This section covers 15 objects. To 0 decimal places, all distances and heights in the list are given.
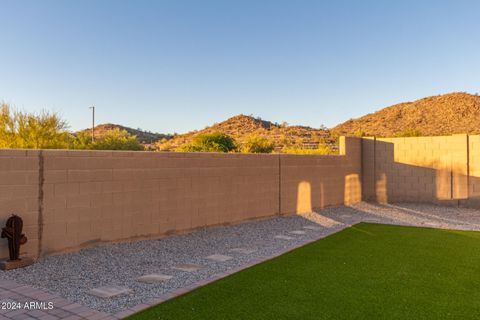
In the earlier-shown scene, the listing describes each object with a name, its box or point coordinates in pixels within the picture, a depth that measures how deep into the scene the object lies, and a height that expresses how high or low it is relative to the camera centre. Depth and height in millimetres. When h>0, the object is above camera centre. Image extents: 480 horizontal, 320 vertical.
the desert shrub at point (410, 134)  31694 +2149
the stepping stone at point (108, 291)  4383 -1617
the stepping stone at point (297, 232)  8828 -1762
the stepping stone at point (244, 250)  6770 -1715
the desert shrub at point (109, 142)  21172 +987
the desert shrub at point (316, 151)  24228 +436
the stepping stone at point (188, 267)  5621 -1682
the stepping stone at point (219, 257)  6250 -1702
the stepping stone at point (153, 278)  5023 -1651
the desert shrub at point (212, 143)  29277 +1179
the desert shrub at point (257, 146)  31594 +1038
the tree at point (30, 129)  15203 +1206
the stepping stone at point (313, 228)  9297 -1783
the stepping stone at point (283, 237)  8086 -1748
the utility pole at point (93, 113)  37684 +4584
